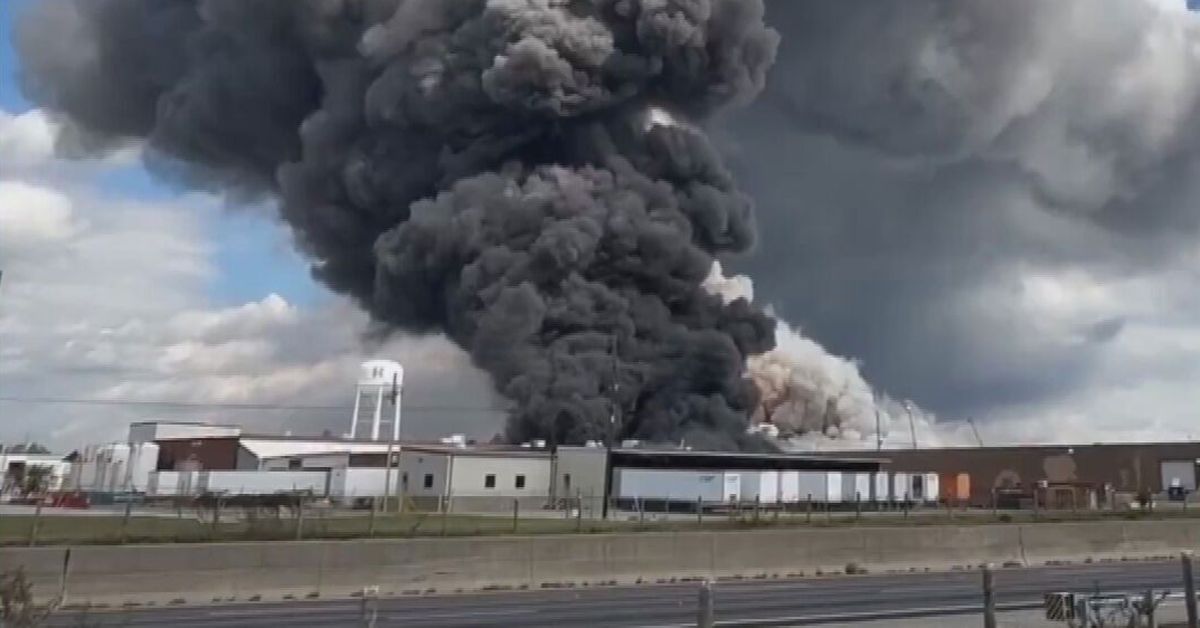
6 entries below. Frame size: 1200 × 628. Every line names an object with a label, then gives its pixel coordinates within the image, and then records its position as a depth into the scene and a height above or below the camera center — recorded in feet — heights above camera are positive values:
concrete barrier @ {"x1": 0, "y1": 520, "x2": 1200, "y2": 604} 67.00 -2.48
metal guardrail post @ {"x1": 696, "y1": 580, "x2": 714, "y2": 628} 30.48 -1.92
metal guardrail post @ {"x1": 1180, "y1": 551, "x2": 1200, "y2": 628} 42.01 -1.48
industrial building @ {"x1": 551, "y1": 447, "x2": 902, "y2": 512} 194.49 +8.91
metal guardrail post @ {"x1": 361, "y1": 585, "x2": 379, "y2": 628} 33.14 -2.61
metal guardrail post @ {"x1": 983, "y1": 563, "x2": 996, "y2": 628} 37.42 -1.82
